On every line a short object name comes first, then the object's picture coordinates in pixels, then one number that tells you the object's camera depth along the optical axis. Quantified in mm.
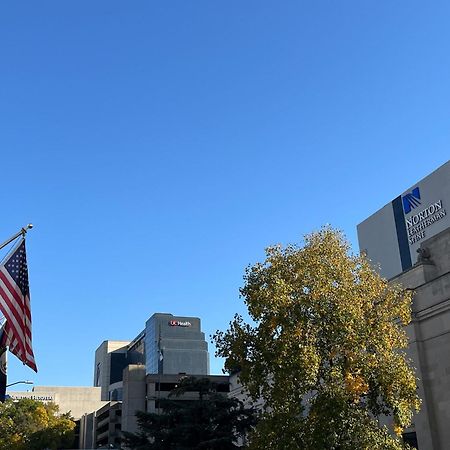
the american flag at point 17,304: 20688
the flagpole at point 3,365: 21912
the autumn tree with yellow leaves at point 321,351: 22281
